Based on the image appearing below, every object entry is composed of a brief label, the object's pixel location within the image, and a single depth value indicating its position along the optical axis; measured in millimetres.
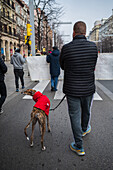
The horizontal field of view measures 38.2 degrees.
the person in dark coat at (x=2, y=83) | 4473
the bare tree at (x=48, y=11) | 19531
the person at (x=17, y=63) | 7465
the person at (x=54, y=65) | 7571
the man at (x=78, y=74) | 2391
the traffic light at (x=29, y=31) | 11586
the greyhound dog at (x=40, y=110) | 2705
